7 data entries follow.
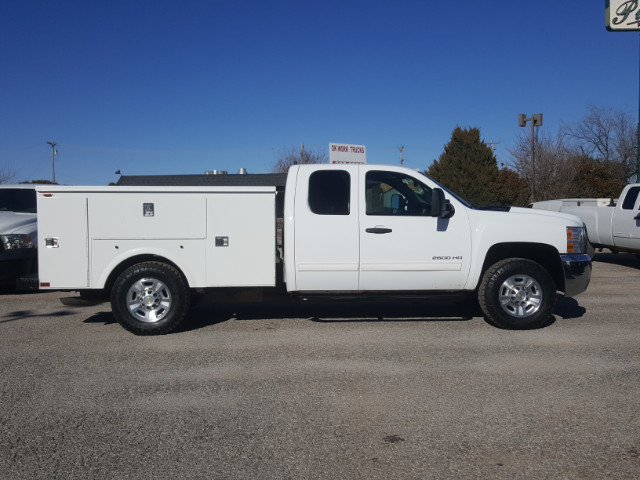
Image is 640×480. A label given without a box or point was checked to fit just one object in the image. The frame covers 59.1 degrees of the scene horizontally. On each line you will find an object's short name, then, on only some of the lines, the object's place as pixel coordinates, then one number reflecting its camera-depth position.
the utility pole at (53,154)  64.10
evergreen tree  39.16
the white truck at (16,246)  9.06
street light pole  28.91
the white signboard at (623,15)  17.55
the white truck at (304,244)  6.55
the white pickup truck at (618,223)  12.43
